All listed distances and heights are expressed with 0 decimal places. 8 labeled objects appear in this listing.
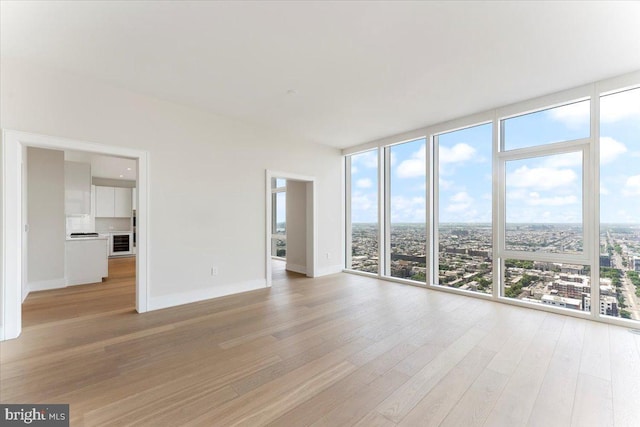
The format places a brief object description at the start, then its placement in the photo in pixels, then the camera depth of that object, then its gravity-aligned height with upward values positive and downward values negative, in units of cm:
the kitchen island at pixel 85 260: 479 -85
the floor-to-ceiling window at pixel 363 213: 563 +3
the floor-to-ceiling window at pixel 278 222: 755 -22
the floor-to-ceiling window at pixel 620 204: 305 +13
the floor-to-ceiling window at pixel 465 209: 412 +10
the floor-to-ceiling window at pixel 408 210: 484 +9
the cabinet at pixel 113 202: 835 +36
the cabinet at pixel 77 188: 557 +53
